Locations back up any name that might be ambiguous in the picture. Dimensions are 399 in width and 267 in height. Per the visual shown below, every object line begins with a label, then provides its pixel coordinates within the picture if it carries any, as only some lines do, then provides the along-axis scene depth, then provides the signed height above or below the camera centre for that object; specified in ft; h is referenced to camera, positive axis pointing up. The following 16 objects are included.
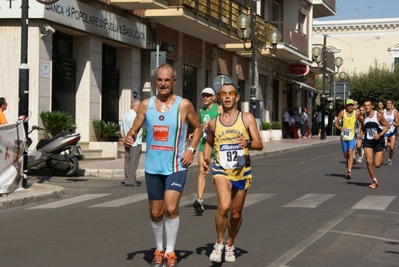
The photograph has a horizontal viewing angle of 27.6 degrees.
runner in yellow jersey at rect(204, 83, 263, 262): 25.86 -1.23
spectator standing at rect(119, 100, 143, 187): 54.85 -2.16
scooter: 59.52 -2.43
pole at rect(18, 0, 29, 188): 49.49 +2.62
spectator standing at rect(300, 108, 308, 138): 154.51 +0.06
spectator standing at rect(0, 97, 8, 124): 55.93 +1.25
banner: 47.11 -1.97
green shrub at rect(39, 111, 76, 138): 69.26 +0.03
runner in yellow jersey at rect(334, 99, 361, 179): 60.54 -0.26
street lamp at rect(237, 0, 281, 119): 98.58 +11.59
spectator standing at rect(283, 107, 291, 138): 150.07 +0.60
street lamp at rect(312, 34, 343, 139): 141.28 +12.00
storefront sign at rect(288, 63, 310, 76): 155.63 +10.43
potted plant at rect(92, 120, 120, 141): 77.20 -0.53
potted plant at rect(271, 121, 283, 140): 129.08 -1.24
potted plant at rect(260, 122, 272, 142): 123.78 -1.35
